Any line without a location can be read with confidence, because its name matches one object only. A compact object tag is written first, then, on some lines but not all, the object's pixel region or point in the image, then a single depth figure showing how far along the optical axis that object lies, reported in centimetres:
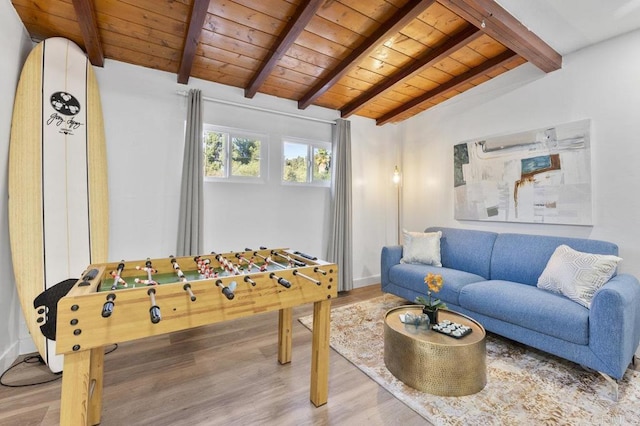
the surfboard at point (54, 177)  204
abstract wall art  266
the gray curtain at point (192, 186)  286
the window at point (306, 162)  367
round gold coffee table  172
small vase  201
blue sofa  181
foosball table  111
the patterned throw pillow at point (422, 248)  331
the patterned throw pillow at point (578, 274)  209
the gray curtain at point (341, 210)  383
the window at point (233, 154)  319
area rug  161
